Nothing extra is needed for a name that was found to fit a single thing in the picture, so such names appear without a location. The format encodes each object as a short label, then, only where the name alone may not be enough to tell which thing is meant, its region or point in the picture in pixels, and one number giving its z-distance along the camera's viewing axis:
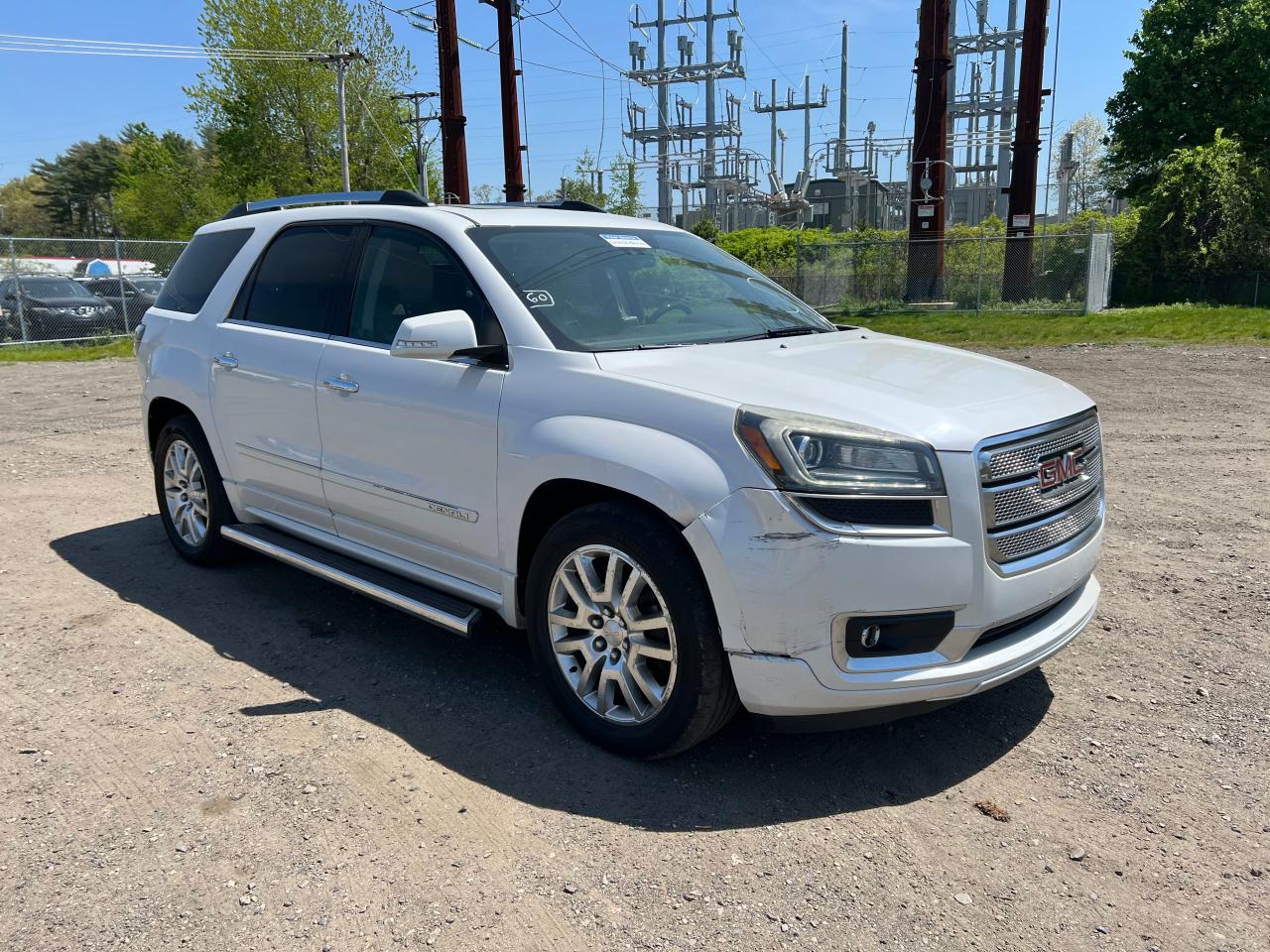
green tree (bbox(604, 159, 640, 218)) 56.91
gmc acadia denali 2.88
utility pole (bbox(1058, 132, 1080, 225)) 43.84
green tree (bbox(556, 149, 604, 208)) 57.81
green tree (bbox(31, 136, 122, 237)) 105.12
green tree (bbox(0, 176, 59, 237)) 102.12
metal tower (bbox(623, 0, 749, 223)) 50.53
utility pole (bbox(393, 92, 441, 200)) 39.81
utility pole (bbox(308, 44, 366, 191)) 33.03
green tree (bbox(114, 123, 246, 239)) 52.44
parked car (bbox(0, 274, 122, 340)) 19.66
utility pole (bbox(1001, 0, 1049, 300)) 23.11
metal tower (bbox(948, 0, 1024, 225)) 40.09
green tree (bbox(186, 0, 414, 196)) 38.44
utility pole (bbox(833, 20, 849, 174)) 56.38
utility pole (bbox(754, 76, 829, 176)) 55.84
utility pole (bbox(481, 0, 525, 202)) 27.91
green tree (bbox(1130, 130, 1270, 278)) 25.12
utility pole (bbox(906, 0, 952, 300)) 23.95
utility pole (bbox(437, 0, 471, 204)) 27.30
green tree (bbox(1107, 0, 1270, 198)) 29.94
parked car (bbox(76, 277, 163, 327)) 21.70
